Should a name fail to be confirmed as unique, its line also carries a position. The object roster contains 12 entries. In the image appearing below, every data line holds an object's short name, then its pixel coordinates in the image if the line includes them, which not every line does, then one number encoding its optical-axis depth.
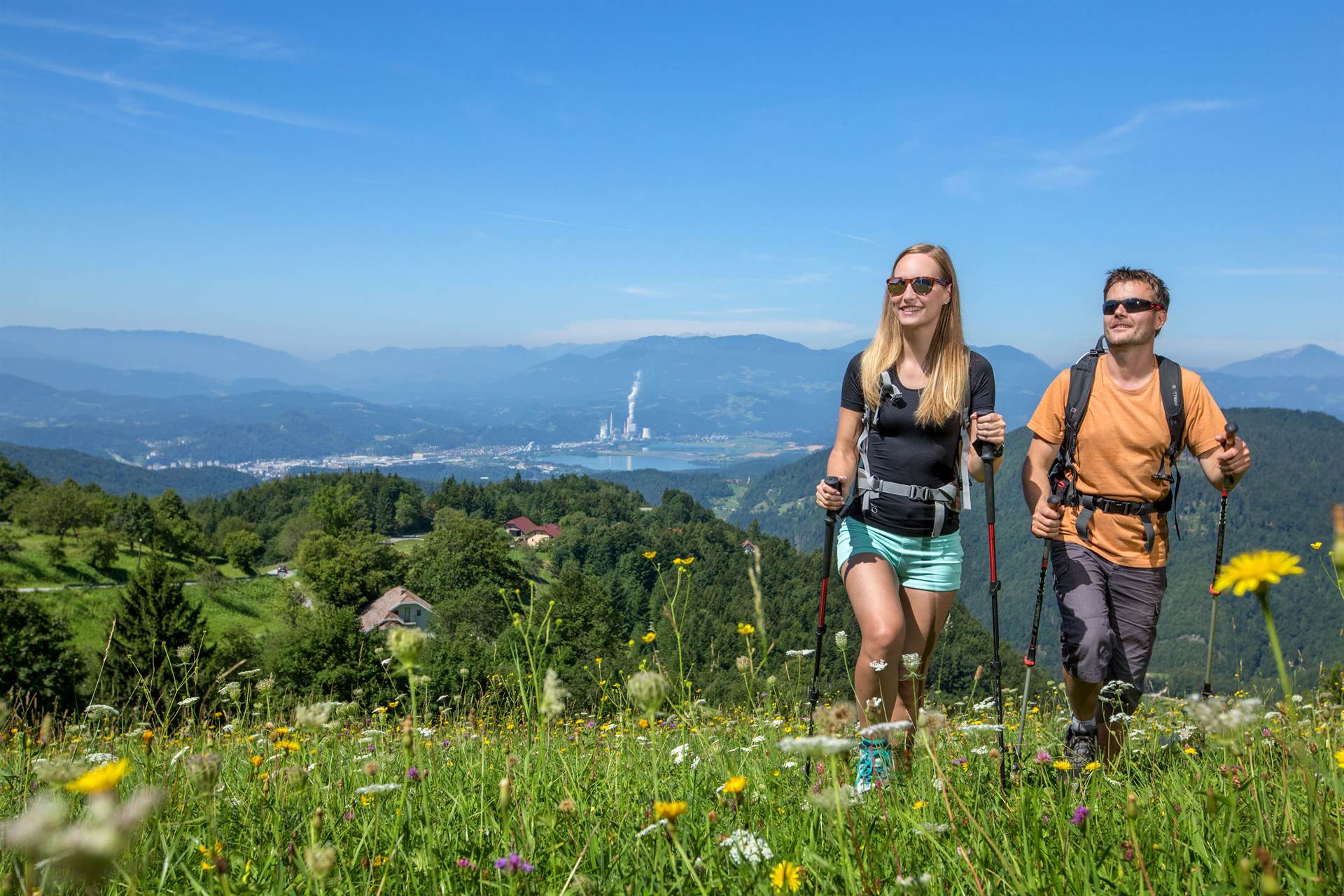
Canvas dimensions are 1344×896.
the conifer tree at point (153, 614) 25.73
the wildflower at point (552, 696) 1.84
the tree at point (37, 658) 25.11
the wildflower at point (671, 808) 1.48
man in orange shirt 3.97
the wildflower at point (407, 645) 1.67
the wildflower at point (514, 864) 1.66
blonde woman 3.97
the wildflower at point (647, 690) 1.69
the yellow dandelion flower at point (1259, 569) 1.18
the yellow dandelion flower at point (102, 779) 0.88
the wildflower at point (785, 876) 1.65
